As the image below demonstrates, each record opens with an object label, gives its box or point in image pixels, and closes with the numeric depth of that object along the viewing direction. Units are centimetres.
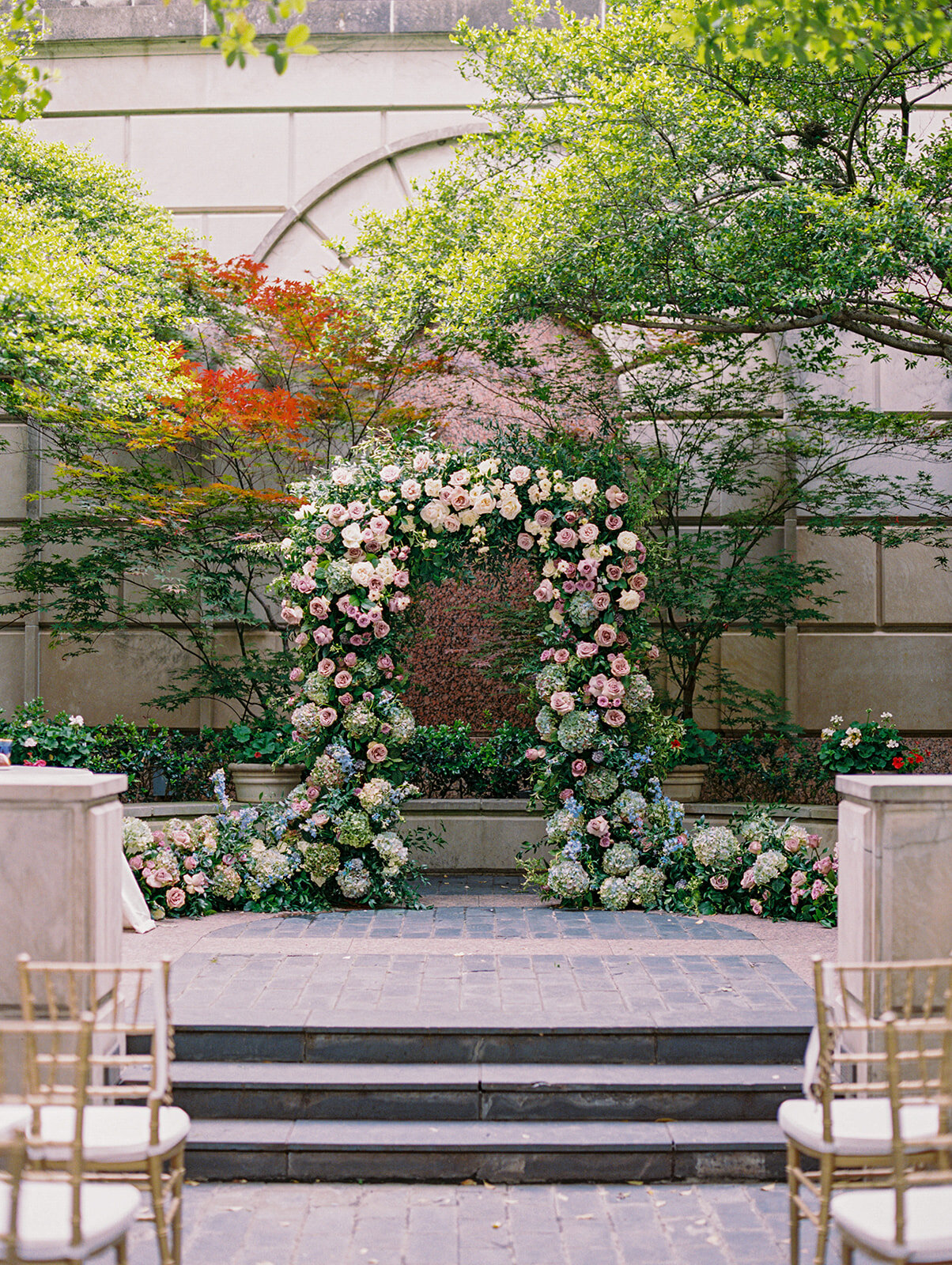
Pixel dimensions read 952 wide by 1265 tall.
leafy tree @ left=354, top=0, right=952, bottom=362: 675
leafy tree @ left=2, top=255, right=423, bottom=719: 905
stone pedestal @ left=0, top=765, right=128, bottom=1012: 398
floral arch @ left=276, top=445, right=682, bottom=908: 720
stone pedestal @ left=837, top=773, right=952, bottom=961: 401
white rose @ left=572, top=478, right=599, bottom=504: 728
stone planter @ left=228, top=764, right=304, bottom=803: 855
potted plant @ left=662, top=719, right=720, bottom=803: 866
